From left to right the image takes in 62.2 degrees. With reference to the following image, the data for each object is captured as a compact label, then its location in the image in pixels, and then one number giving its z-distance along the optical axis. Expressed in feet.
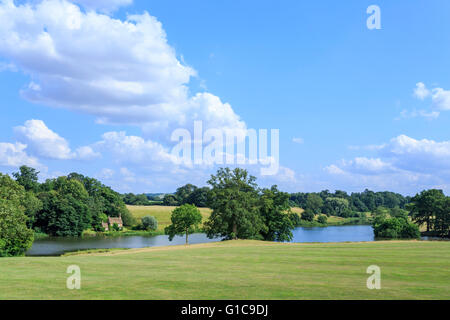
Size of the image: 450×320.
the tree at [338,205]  490.08
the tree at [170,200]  525.06
